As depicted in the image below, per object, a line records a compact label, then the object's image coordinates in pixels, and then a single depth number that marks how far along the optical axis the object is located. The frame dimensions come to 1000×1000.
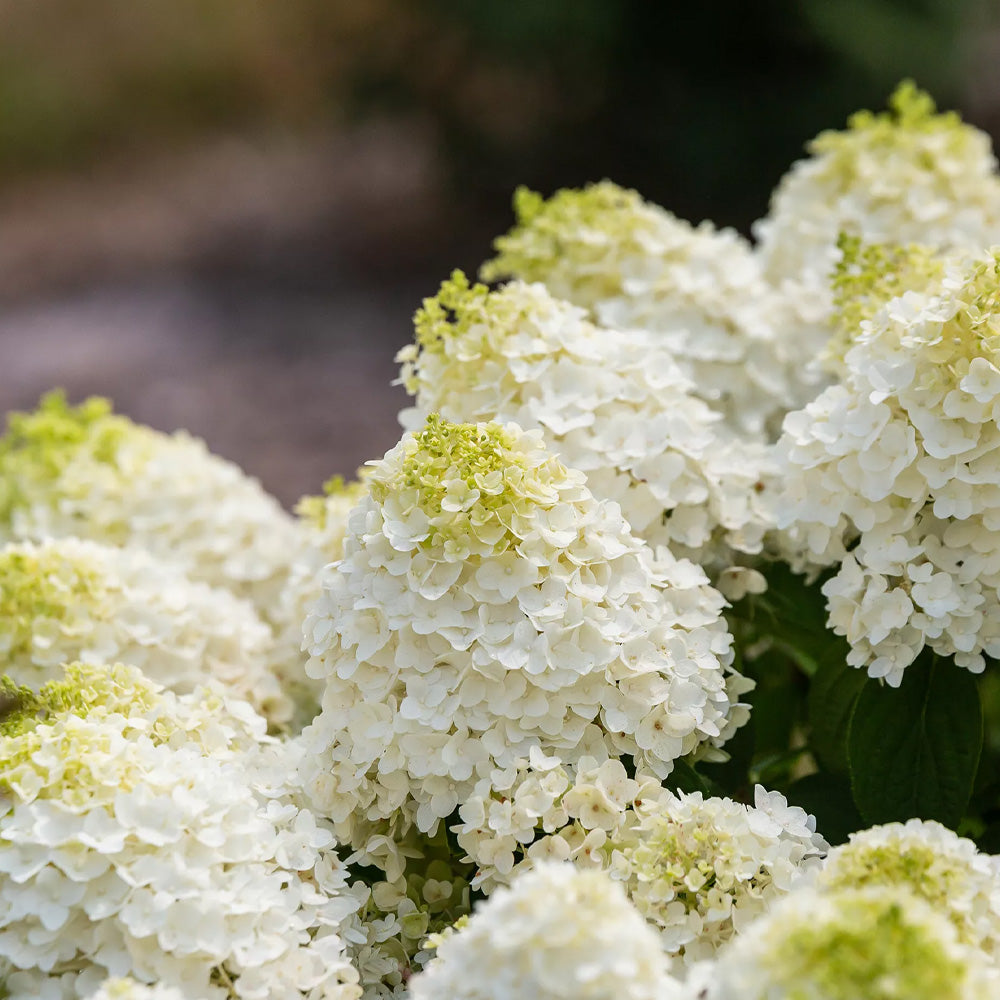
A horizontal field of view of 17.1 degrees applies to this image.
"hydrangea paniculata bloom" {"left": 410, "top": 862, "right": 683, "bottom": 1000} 1.06
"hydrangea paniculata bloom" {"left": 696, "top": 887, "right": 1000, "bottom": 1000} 1.04
